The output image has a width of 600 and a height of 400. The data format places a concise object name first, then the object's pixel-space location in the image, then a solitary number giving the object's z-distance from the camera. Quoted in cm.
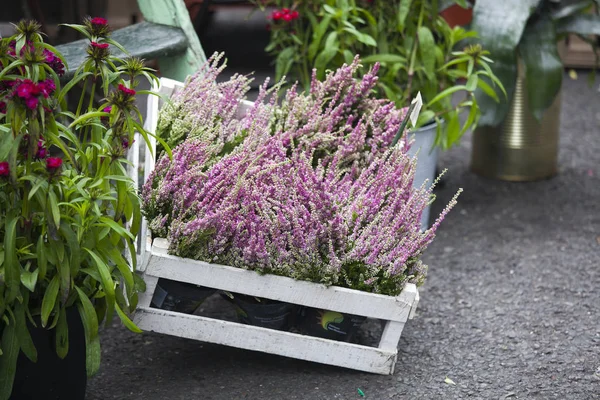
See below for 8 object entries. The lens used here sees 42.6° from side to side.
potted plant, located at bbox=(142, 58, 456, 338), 195
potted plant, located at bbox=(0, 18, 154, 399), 157
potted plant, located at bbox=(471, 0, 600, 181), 296
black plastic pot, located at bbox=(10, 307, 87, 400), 172
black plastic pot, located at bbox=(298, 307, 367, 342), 204
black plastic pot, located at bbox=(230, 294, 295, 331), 203
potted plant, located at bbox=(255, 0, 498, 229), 275
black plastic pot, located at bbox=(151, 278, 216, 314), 202
